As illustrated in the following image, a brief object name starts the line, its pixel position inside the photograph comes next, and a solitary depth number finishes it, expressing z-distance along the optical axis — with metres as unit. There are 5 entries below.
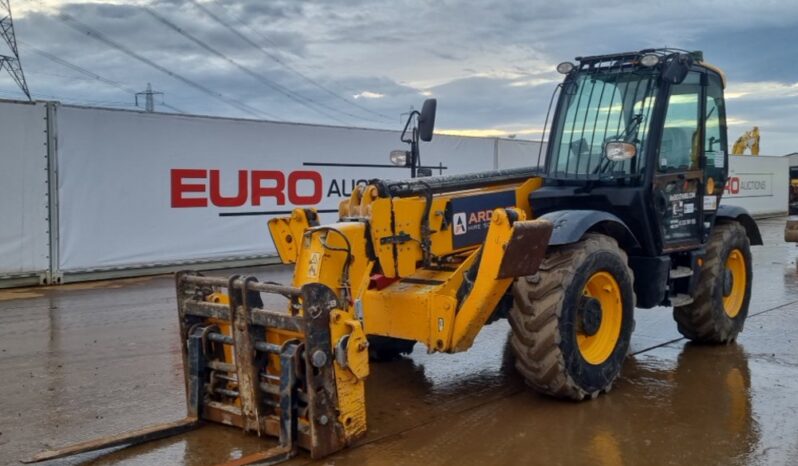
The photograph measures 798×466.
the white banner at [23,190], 11.30
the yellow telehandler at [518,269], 4.70
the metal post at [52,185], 11.74
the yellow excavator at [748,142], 32.88
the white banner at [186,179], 12.10
